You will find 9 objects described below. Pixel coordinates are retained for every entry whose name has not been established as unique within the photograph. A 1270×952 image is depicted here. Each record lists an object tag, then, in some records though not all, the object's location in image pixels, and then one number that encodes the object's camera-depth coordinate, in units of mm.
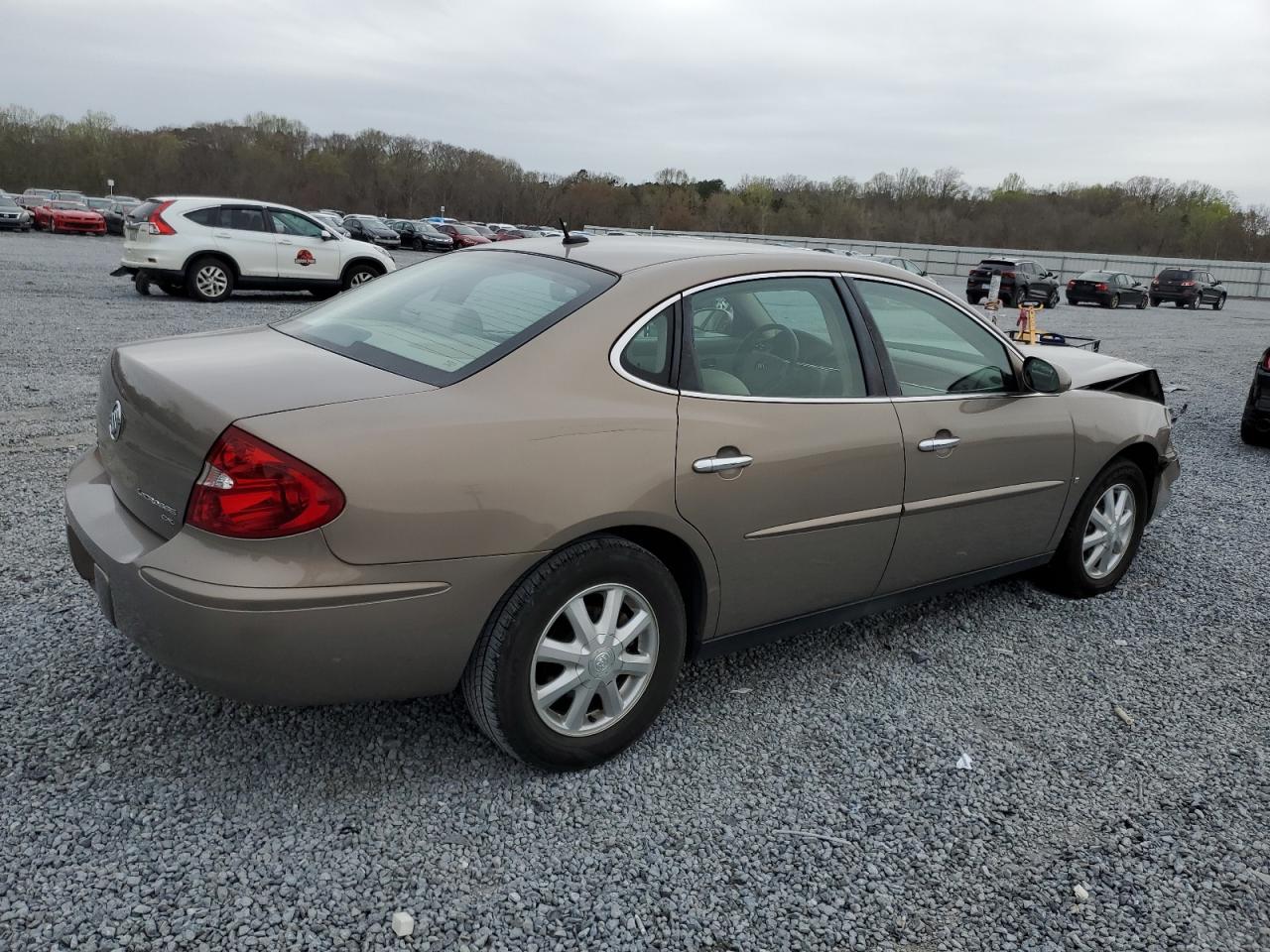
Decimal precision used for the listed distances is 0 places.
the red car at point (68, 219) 38750
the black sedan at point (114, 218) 41375
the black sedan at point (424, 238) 42531
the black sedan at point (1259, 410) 8320
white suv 14688
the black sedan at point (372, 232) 39125
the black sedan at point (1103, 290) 32969
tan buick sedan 2398
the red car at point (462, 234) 43469
